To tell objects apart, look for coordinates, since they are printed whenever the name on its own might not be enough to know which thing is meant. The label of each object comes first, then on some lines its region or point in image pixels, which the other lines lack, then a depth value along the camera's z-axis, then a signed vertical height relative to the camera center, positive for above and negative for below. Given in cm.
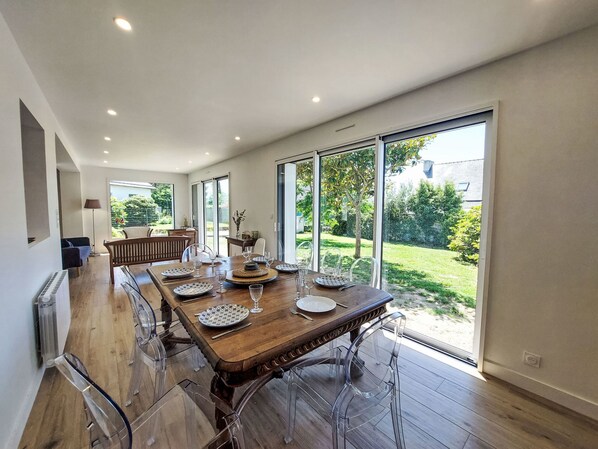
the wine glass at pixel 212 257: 249 -47
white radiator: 194 -91
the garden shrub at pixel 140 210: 790 +5
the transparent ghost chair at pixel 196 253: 227 -50
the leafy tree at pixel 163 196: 827 +55
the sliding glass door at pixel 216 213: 627 -3
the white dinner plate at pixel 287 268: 232 -54
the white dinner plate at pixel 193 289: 168 -56
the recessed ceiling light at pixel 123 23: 160 +126
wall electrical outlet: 183 -110
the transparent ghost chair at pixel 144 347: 152 -89
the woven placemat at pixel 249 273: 200 -51
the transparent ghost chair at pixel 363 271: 237 -62
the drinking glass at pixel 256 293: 145 -48
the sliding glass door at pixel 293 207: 399 +11
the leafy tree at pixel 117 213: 753 -5
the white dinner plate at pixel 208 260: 256 -52
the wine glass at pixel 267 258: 252 -48
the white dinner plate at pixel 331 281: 193 -56
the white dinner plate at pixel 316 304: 149 -58
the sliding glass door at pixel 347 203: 307 +14
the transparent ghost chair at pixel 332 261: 228 -56
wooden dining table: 108 -61
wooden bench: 445 -74
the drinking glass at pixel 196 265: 219 -50
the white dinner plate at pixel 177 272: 207 -53
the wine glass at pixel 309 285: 180 -58
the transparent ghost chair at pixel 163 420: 78 -91
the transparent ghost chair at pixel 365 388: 119 -97
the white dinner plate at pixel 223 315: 129 -58
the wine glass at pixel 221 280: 181 -54
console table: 479 -60
